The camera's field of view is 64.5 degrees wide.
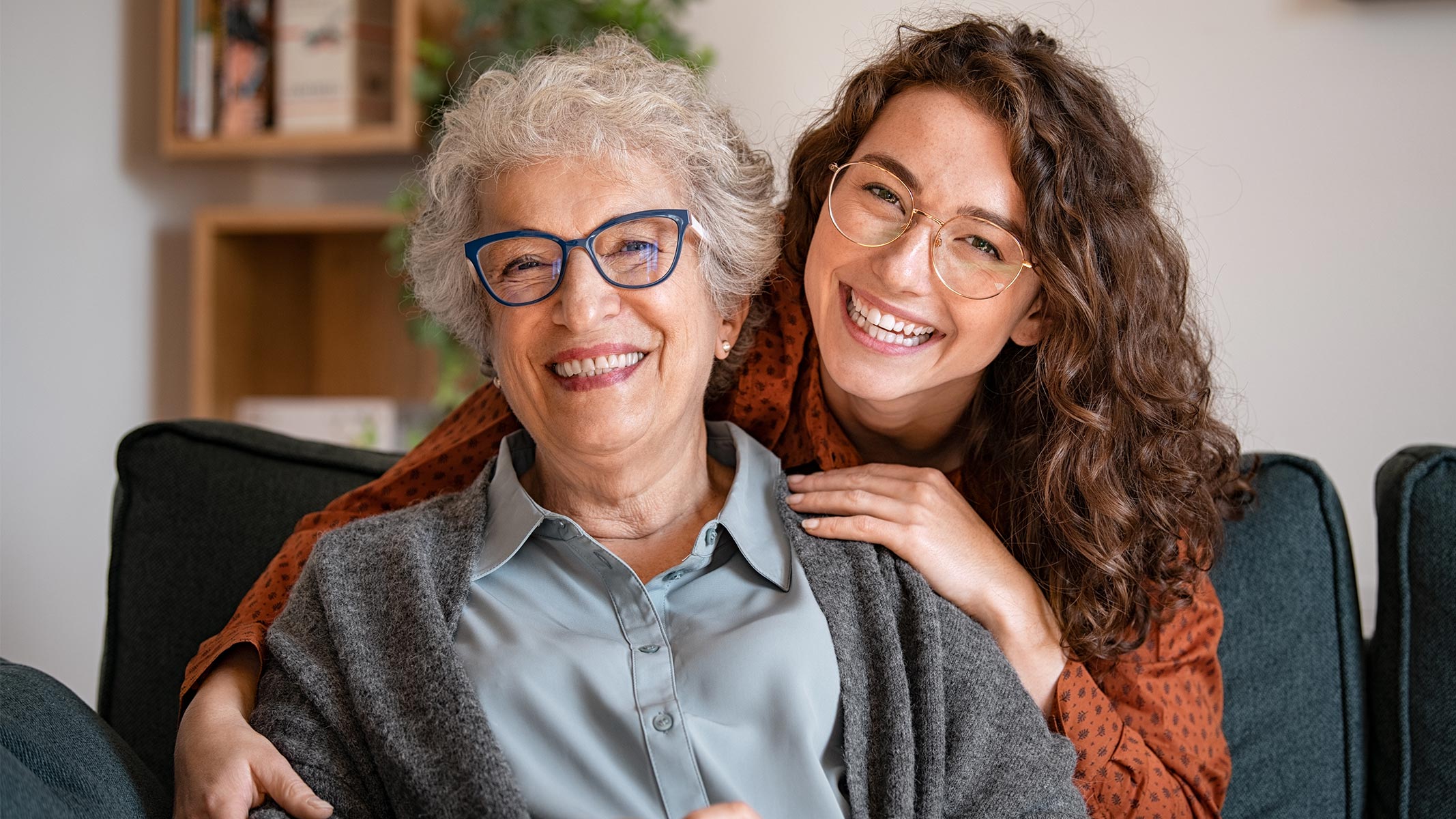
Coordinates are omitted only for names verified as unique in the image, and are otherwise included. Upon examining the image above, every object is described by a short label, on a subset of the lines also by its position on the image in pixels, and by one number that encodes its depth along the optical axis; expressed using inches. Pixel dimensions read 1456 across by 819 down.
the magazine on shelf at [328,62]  116.4
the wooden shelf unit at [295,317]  125.0
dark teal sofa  61.6
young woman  56.2
